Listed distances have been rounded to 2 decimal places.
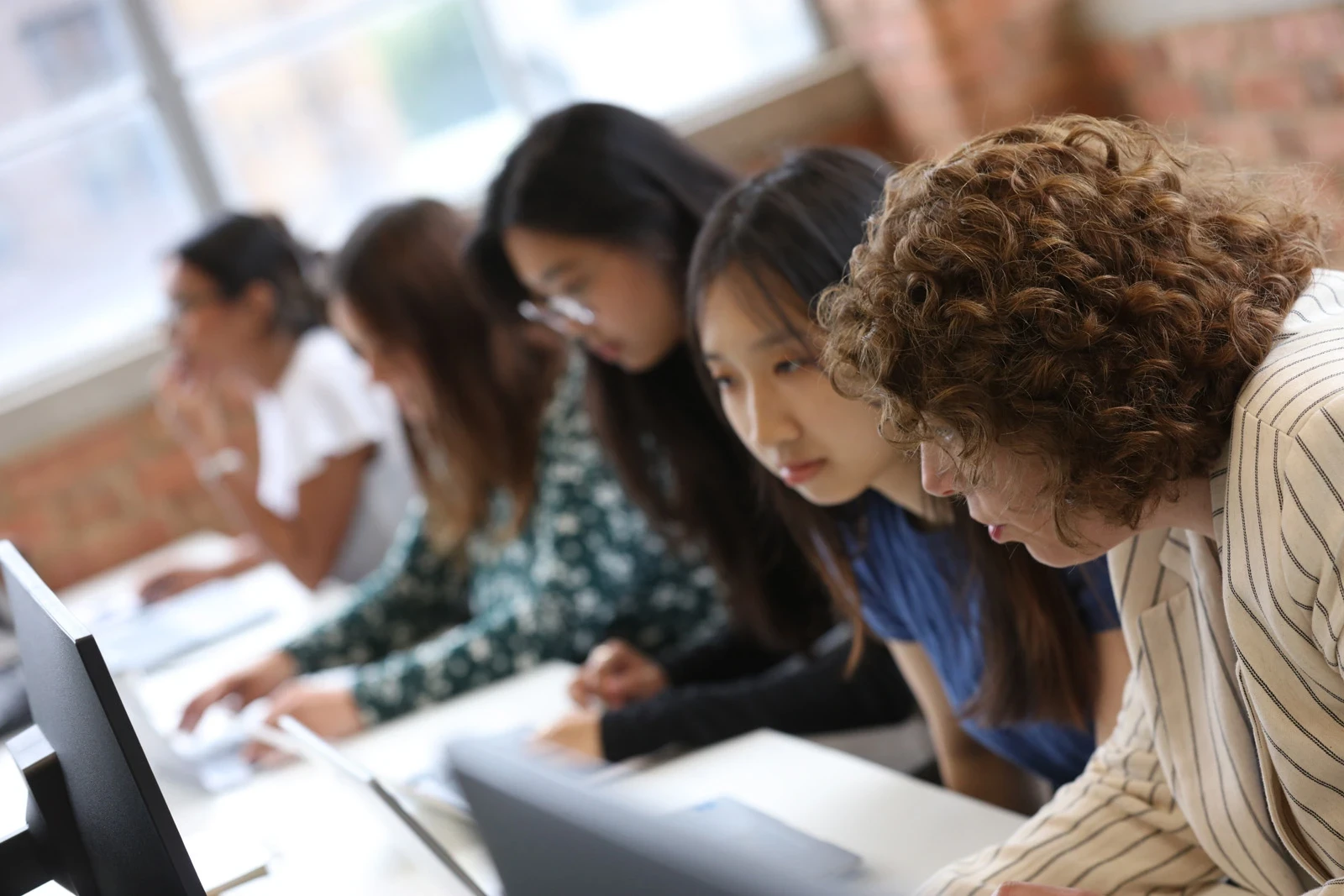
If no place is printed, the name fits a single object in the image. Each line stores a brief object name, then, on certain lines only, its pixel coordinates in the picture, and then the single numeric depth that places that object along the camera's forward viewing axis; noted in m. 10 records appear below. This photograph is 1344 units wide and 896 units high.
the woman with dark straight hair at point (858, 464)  2.07
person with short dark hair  3.08
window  3.94
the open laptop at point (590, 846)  1.20
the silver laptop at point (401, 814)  2.00
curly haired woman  1.78
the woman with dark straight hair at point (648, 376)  2.37
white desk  2.09
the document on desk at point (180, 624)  2.85
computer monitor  1.85
